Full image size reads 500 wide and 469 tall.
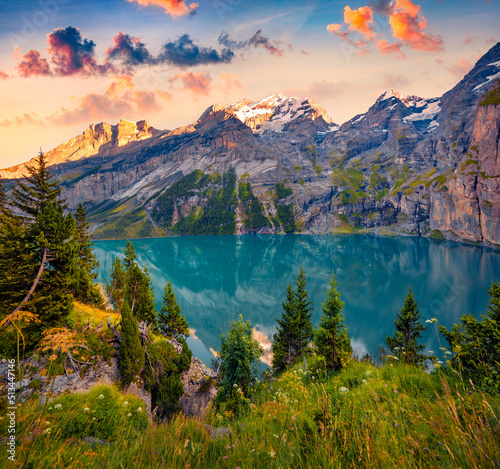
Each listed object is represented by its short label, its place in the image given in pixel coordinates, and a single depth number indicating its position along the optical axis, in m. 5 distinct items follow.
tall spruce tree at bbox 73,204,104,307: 19.95
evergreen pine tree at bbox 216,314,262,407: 18.25
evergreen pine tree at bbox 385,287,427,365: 30.06
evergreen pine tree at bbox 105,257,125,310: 39.57
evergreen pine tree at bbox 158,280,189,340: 30.75
